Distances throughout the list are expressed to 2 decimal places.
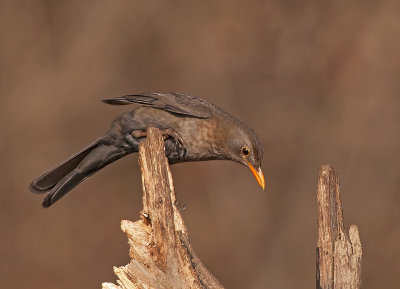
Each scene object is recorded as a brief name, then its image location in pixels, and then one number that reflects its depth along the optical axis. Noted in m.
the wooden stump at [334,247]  8.44
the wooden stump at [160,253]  8.64
